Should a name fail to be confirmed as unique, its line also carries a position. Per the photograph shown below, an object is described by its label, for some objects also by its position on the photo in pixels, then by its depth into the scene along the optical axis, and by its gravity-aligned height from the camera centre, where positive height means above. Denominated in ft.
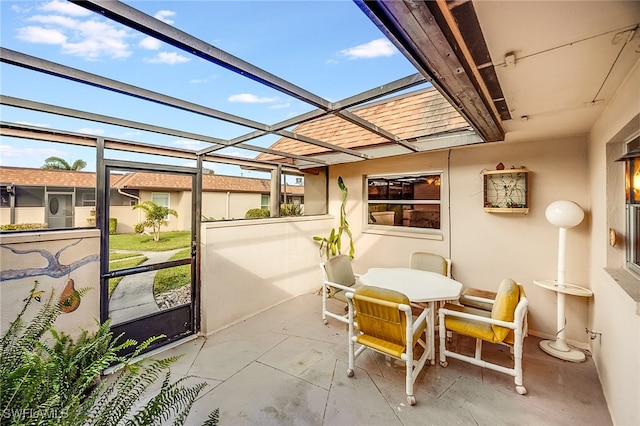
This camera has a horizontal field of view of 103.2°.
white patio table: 8.96 -2.73
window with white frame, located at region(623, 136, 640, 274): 6.71 +0.28
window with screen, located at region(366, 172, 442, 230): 14.06 +0.94
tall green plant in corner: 16.81 -1.50
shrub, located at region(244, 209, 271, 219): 13.97 +0.12
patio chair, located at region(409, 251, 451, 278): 12.59 -2.37
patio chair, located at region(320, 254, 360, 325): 11.78 -3.01
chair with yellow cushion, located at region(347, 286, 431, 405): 7.32 -3.39
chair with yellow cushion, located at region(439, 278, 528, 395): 7.63 -3.59
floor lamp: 9.49 -2.67
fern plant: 2.89 -2.25
